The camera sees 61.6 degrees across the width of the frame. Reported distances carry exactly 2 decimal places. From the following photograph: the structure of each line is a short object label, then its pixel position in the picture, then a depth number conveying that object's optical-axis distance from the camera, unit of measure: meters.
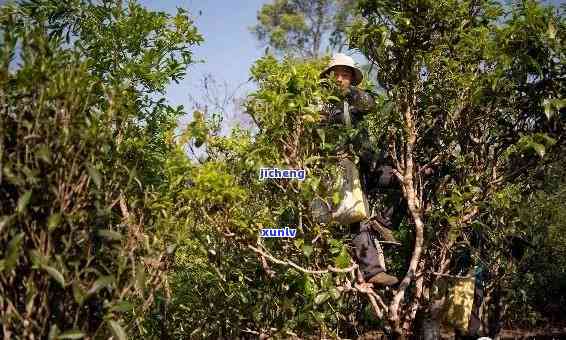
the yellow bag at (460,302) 4.30
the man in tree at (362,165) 3.23
